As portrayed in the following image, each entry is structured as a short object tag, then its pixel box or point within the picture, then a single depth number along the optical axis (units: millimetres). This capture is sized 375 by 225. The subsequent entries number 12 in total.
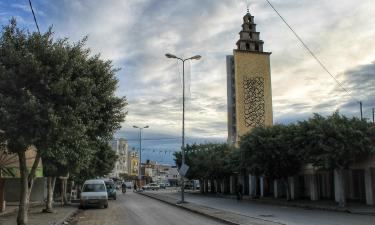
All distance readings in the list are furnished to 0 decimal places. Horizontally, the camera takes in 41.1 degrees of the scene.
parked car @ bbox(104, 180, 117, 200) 51594
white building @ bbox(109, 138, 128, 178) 148238
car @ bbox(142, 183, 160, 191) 103525
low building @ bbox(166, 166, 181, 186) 151150
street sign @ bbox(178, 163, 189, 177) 40219
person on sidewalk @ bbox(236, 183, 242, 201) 43750
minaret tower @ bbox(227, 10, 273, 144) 94125
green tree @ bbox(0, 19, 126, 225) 15906
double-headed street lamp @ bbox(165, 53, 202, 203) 40781
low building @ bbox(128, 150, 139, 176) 179375
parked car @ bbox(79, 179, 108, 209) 34594
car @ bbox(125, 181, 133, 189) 122788
